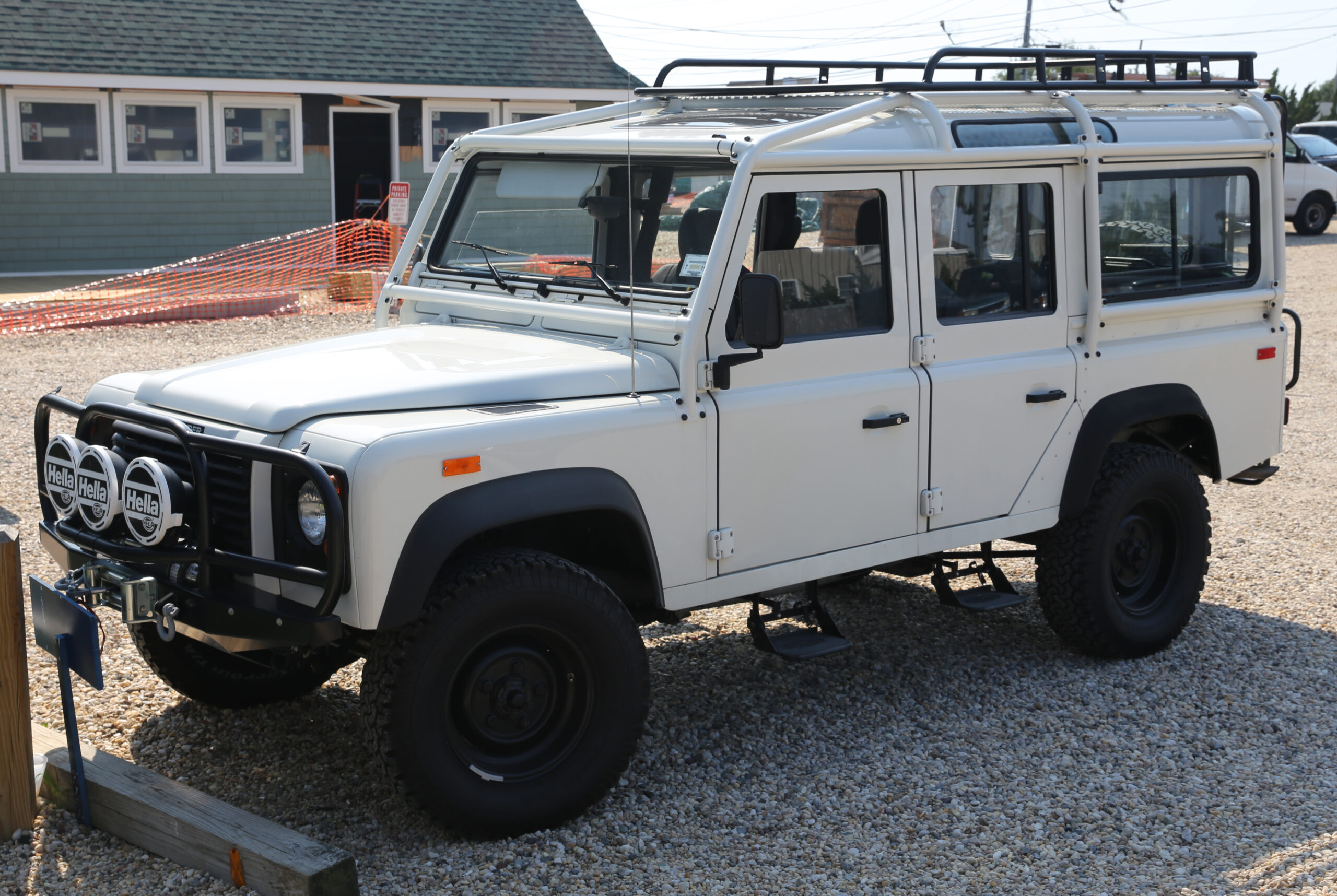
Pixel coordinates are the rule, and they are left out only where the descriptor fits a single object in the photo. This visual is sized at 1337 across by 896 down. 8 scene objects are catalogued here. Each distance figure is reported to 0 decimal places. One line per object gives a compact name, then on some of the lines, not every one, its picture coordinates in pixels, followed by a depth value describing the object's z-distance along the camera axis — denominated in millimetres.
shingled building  17531
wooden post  3801
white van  25094
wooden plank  3510
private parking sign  16125
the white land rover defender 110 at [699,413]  3730
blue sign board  3682
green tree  46375
